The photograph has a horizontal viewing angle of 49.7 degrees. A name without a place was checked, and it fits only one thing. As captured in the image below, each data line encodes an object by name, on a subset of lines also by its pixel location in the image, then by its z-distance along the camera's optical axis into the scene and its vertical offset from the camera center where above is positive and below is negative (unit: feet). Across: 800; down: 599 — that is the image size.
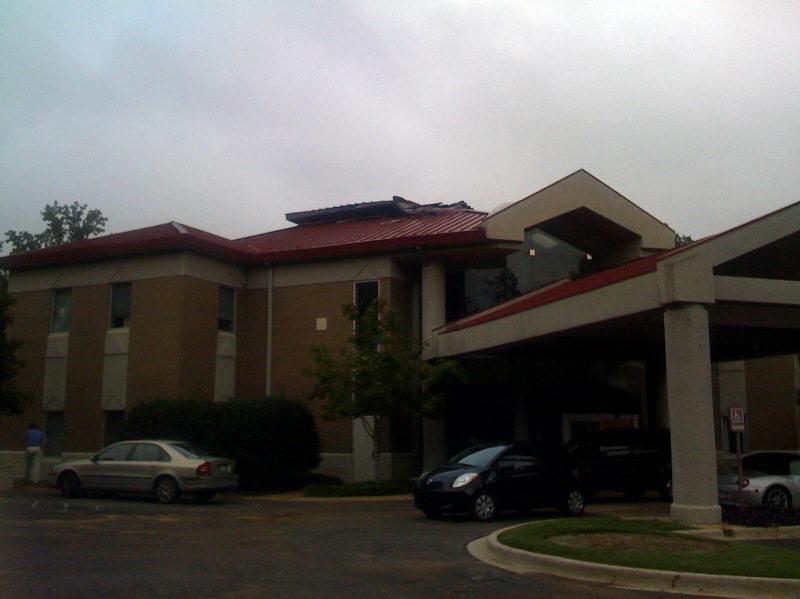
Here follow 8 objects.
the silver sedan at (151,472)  64.49 -2.64
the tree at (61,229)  180.45 +44.61
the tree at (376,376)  74.54 +5.27
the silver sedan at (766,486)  57.36 -3.31
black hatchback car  53.78 -2.95
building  84.69 +12.13
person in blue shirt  84.33 -1.39
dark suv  67.10 -1.87
